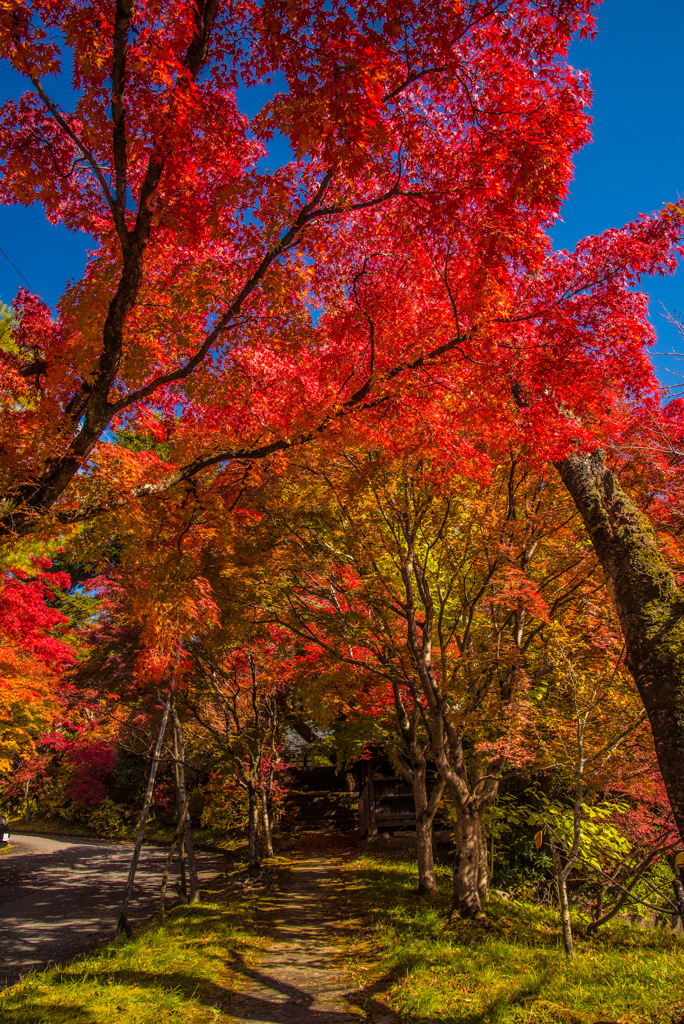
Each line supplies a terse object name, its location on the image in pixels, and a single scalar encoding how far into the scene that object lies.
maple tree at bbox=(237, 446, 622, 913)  7.00
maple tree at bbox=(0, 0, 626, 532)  3.76
